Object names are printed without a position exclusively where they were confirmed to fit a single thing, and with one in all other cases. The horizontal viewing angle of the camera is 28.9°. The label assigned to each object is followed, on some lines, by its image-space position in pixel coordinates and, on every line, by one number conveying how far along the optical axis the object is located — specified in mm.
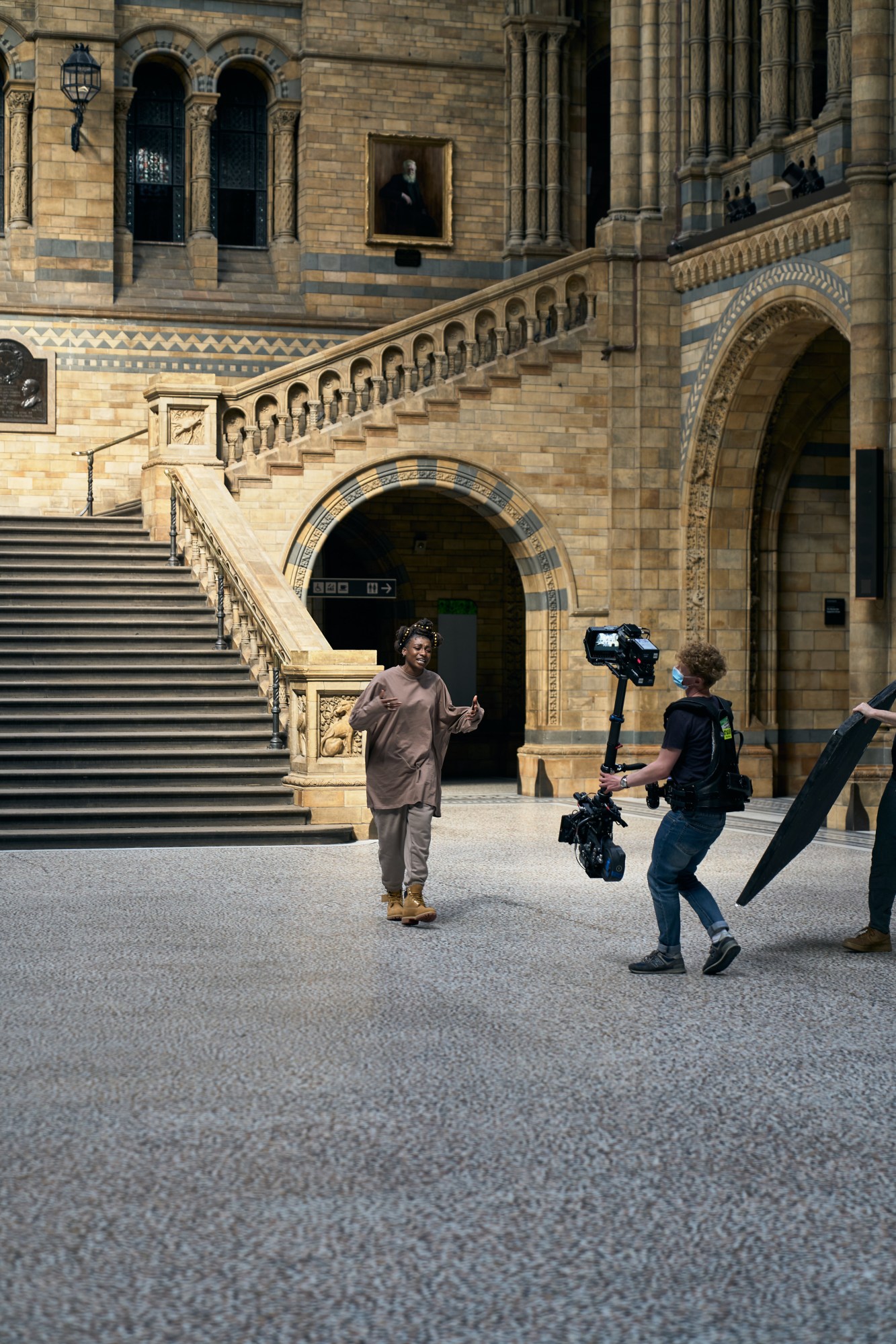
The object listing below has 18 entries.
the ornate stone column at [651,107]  19938
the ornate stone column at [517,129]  24562
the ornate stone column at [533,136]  24531
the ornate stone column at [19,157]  23469
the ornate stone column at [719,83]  19234
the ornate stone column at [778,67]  17781
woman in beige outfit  9844
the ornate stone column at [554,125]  24594
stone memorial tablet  23172
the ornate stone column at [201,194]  24203
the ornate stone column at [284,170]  24438
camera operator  8180
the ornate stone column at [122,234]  23828
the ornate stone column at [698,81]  19328
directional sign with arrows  19266
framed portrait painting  24438
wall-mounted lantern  23000
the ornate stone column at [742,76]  19156
